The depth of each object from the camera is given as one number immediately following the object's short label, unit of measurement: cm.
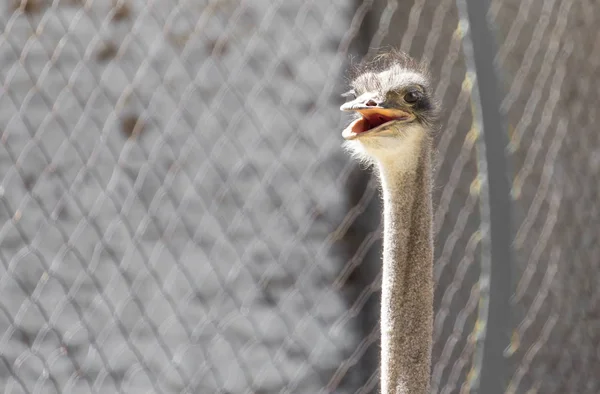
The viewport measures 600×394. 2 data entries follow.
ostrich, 1057
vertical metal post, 999
